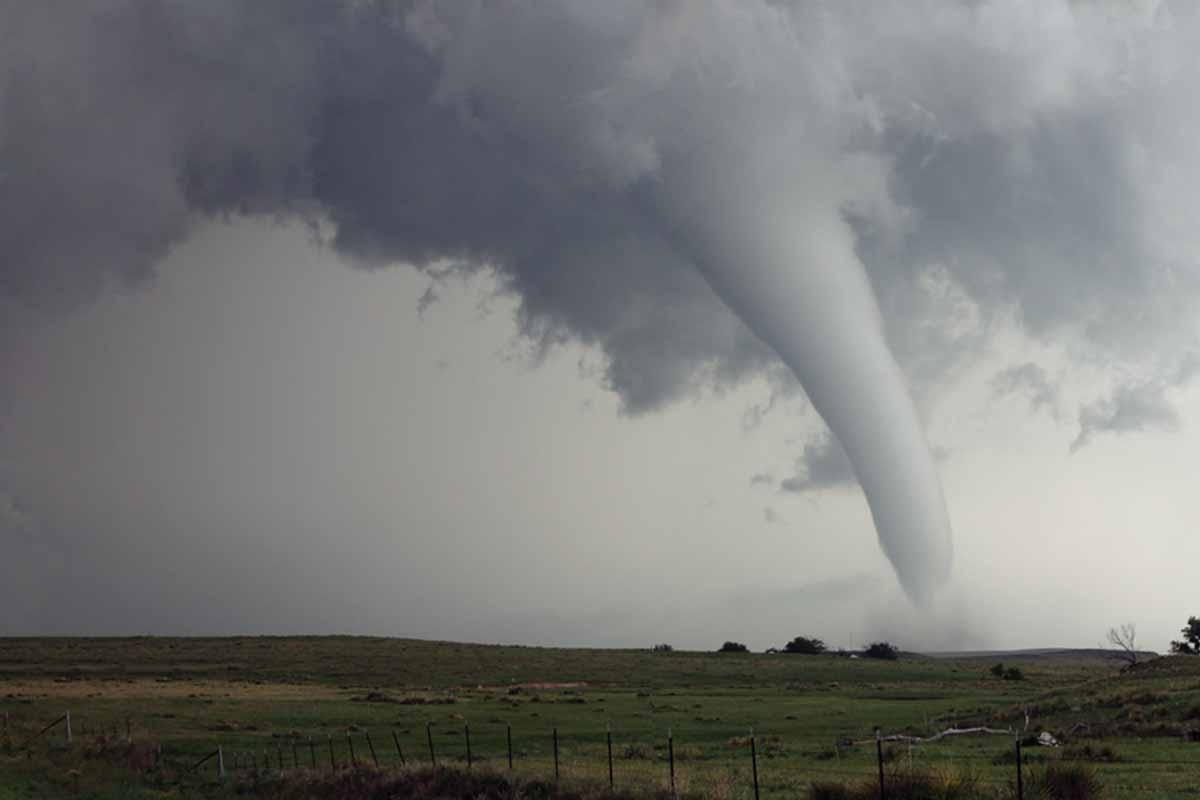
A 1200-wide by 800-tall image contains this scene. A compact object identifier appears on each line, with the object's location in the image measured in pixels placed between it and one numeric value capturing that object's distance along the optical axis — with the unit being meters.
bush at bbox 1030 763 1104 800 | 25.34
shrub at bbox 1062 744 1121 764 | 38.47
